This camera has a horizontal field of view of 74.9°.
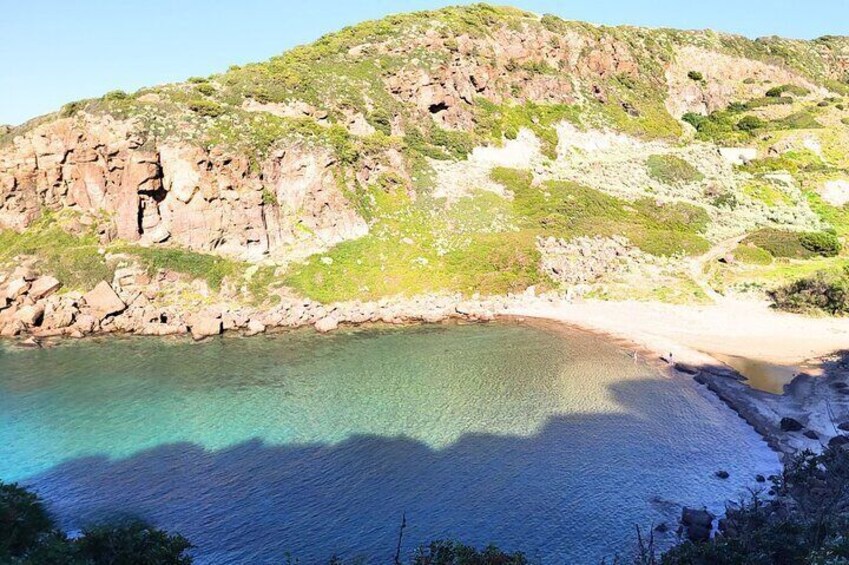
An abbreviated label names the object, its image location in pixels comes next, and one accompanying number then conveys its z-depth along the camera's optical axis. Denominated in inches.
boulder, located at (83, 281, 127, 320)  2181.3
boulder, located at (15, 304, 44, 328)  2100.1
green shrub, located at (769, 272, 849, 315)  2017.7
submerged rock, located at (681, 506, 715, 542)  905.5
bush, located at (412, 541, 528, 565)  667.4
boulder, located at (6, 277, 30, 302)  2183.8
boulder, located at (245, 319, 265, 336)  2112.5
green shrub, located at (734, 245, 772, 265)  2571.4
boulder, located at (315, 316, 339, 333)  2127.2
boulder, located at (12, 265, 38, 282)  2241.6
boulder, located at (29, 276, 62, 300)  2221.9
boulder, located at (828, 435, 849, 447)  1134.4
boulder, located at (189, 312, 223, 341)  2063.0
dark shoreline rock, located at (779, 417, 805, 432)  1259.8
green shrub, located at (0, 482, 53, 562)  732.0
